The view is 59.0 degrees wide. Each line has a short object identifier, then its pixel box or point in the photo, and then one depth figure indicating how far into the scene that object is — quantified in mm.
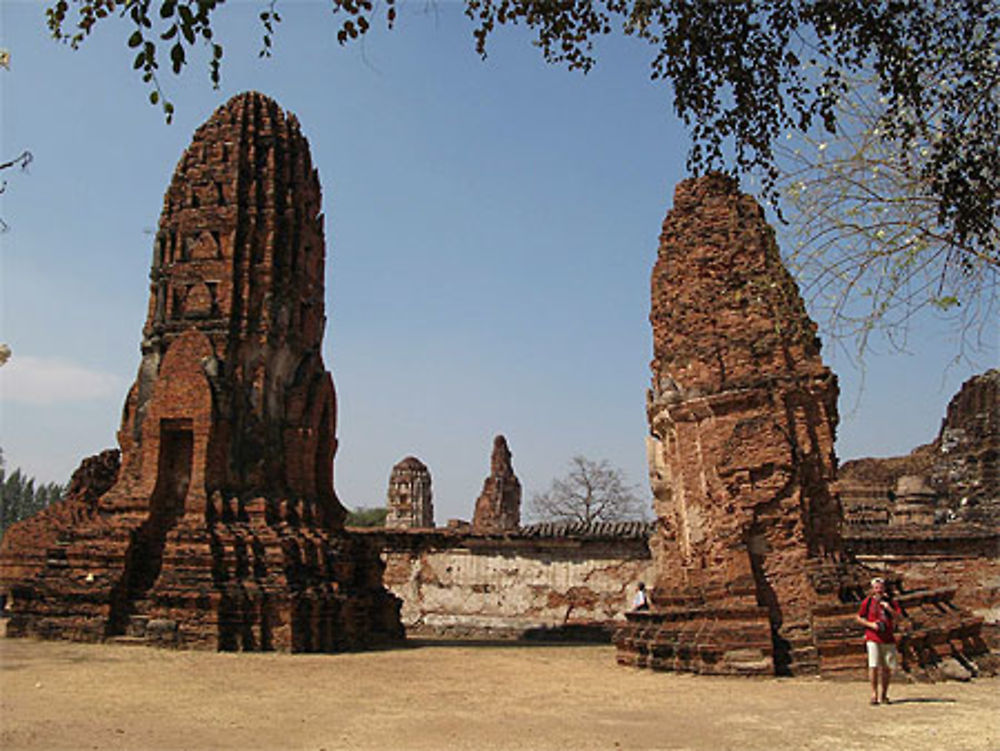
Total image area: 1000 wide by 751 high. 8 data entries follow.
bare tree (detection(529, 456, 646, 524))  43156
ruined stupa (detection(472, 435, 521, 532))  33219
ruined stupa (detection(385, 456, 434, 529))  30125
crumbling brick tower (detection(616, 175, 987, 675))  9906
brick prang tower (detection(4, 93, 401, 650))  12430
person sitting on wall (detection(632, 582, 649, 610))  14789
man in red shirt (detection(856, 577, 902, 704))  7809
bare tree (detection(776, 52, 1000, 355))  5801
